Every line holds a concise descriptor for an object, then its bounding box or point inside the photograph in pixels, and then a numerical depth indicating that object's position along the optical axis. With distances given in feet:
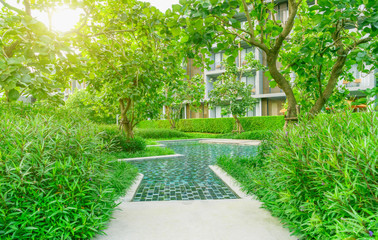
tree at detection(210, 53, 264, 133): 73.82
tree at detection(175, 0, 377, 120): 12.08
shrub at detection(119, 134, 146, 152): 39.55
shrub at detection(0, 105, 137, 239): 8.39
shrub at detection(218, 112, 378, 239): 6.85
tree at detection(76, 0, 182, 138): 18.34
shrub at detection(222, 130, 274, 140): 67.92
